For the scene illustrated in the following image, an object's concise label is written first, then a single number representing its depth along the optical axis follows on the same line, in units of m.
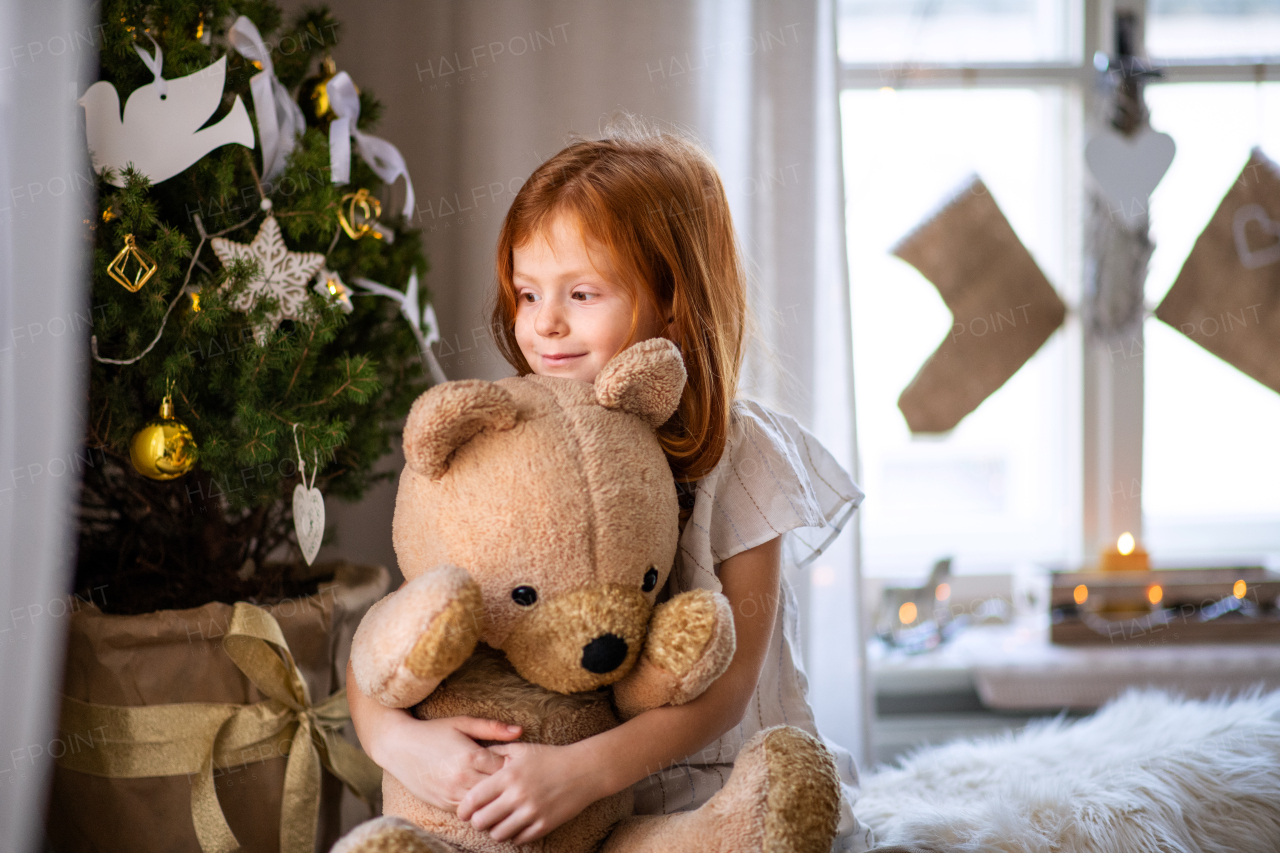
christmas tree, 0.86
